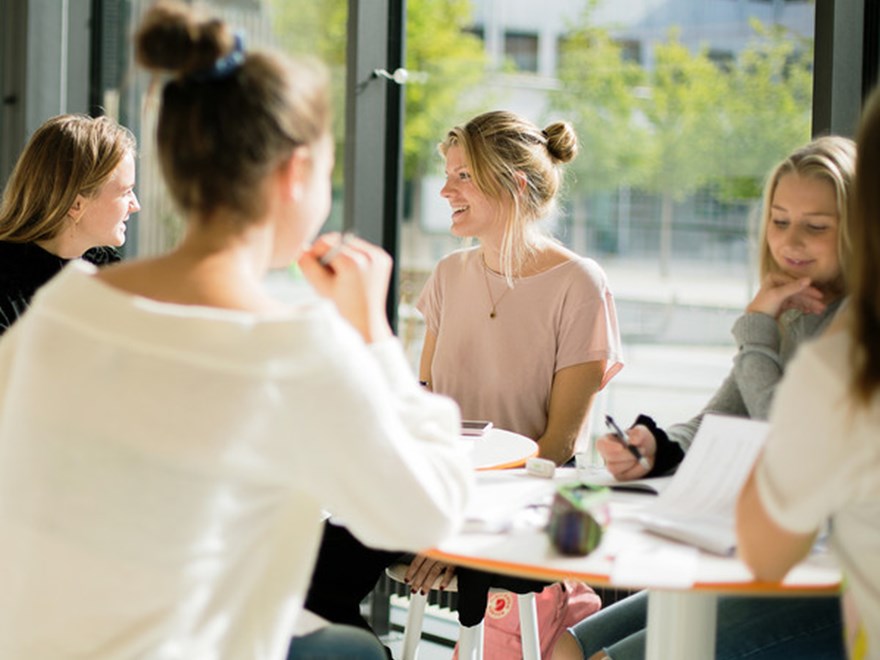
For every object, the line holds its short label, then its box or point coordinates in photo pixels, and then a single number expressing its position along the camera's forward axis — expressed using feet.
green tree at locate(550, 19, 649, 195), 29.63
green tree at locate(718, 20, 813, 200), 24.26
